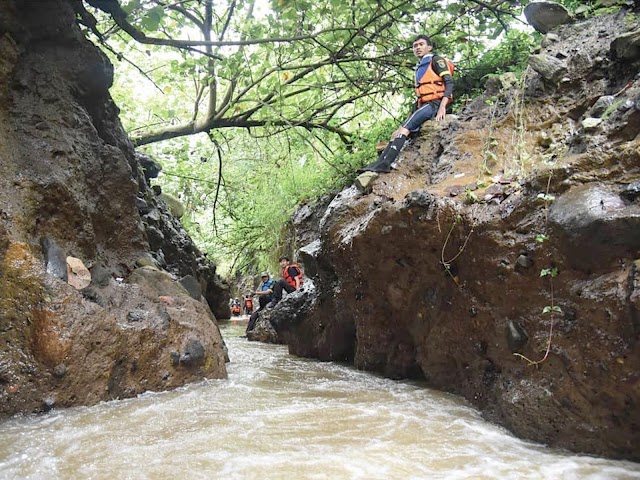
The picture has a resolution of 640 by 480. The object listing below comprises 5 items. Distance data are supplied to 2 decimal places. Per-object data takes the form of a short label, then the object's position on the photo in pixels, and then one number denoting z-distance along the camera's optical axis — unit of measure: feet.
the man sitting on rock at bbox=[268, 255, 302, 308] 31.94
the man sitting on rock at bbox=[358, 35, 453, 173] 18.25
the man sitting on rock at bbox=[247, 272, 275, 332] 33.57
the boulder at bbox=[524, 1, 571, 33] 17.62
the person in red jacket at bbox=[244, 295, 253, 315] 50.57
